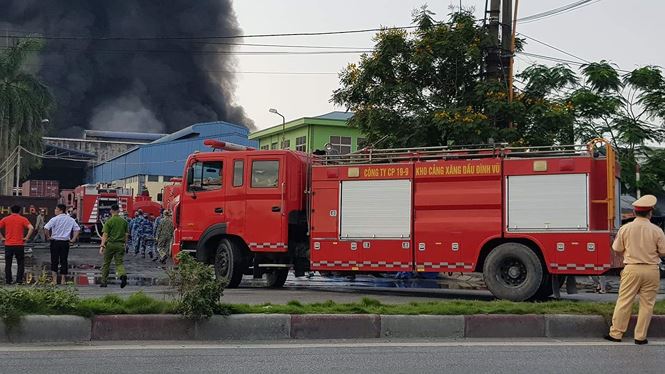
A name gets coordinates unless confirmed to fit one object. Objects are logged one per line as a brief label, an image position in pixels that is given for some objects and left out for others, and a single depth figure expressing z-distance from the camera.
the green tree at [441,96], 17.88
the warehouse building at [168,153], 61.09
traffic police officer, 8.14
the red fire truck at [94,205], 37.44
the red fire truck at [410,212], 11.82
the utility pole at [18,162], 46.99
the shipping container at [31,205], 35.00
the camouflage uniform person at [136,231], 26.91
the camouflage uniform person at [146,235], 26.17
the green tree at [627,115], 20.20
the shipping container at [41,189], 53.69
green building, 46.56
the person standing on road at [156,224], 24.54
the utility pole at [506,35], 18.58
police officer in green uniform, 14.45
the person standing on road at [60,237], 14.81
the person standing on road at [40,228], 31.25
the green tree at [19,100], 45.81
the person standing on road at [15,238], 14.73
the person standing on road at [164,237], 22.94
